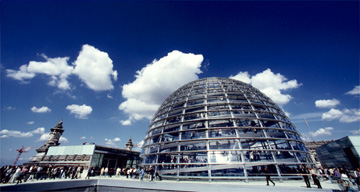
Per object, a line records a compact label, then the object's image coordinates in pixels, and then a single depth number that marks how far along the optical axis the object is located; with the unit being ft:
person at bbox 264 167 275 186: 36.72
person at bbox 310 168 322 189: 33.45
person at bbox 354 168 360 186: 36.91
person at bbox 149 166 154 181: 46.11
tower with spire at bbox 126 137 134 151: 231.91
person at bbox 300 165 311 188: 33.99
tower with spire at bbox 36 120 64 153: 161.54
